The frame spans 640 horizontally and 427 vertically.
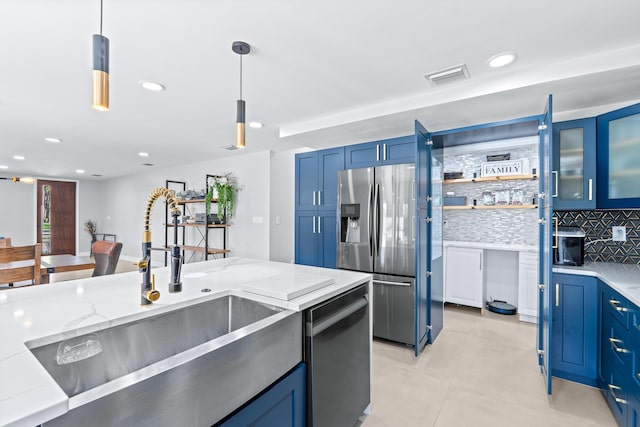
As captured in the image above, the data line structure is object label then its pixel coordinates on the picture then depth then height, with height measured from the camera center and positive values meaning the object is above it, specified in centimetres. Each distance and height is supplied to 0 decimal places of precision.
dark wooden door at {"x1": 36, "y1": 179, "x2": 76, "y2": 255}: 833 -14
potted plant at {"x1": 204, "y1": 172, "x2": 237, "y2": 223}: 552 +33
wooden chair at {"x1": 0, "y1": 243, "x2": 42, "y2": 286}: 236 -45
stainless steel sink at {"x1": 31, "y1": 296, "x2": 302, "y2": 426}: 74 -50
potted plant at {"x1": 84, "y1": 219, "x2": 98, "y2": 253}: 904 -50
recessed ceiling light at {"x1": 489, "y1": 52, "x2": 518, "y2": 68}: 211 +114
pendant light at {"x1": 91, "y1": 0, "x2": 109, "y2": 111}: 107 +51
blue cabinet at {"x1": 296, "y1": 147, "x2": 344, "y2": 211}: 368 +45
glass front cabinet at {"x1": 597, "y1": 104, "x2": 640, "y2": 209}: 217 +44
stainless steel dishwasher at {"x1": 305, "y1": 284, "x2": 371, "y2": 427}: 137 -76
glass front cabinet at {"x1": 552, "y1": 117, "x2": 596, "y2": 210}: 248 +44
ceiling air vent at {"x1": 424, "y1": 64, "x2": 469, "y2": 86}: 232 +113
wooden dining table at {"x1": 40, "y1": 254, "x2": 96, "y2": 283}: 276 -53
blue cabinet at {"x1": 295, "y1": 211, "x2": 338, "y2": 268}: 374 -32
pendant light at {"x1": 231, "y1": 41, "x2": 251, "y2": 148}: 182 +62
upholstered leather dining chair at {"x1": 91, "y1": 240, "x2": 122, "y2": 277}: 315 -49
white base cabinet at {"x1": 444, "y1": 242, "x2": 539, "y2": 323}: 390 -79
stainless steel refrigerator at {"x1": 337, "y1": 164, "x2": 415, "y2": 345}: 288 -25
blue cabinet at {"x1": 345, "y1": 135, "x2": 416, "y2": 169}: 320 +69
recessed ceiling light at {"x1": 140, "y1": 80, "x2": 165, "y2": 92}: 258 +112
